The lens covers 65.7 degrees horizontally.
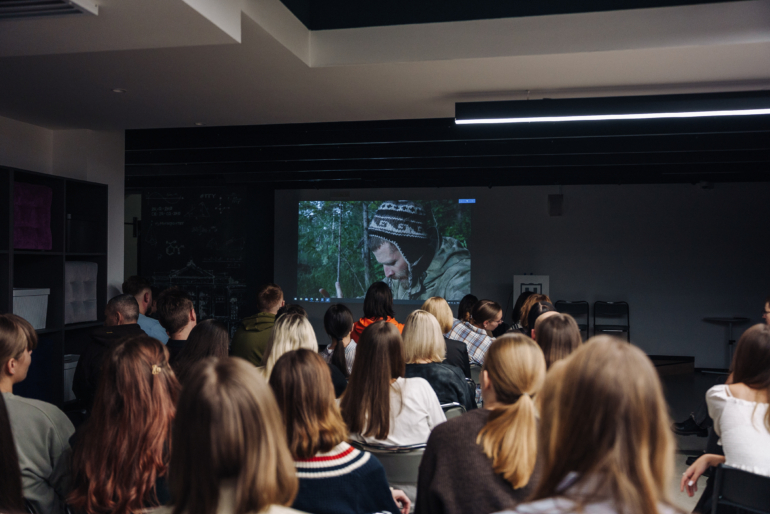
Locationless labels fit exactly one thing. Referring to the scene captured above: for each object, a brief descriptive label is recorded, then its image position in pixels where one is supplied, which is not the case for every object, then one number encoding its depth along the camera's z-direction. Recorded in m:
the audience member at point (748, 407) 2.31
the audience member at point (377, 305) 4.70
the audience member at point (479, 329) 4.66
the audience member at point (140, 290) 5.10
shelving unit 4.26
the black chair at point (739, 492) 2.10
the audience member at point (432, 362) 3.14
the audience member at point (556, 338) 2.69
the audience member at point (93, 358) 3.38
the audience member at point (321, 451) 1.65
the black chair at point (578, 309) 9.79
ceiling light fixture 4.16
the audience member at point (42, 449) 1.90
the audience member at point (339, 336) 3.79
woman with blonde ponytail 1.61
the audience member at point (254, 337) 4.05
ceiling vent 2.49
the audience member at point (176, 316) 3.61
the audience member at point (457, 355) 3.88
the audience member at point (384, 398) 2.37
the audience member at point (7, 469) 1.26
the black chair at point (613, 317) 9.73
